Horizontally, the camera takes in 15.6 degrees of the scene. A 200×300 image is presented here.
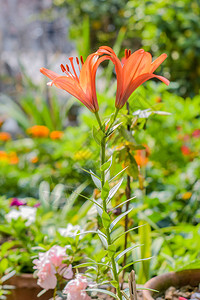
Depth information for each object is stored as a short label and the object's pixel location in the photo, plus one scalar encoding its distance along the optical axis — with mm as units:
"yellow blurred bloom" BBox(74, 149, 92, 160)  1538
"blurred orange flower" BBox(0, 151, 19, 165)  3069
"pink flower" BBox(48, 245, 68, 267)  1209
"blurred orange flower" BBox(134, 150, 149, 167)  1522
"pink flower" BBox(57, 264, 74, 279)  1223
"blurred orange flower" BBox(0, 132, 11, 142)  3773
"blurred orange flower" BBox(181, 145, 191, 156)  2228
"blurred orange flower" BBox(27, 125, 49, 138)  3260
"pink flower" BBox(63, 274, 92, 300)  1145
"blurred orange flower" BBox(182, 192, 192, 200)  1944
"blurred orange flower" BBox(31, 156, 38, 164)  3053
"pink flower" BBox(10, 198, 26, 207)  1540
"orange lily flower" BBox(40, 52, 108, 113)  1050
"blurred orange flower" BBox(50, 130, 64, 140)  3188
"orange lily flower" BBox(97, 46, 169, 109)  1057
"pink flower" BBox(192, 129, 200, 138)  2252
